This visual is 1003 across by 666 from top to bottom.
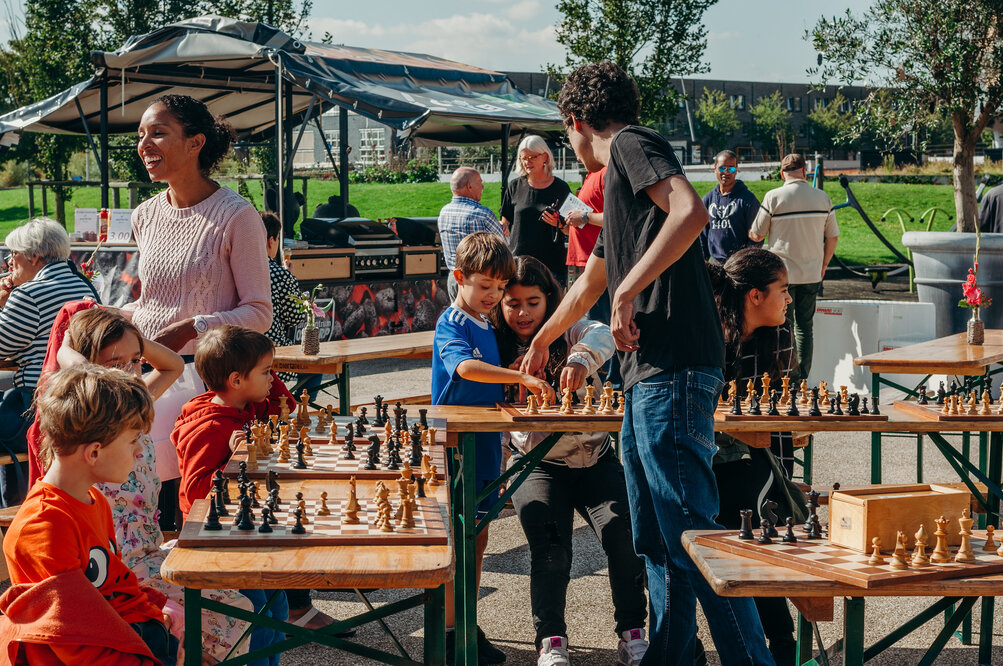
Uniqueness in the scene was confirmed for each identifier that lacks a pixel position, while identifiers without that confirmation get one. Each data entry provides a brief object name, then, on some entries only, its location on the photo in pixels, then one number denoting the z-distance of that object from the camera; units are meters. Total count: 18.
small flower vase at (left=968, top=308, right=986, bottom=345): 6.24
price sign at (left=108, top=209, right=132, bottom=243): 10.95
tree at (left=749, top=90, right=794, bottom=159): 77.44
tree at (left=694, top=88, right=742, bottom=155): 74.56
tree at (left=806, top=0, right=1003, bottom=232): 18.86
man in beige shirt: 8.89
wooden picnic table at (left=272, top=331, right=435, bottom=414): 5.68
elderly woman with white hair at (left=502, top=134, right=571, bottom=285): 7.70
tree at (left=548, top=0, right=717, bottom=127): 21.42
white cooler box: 8.62
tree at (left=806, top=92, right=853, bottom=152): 74.75
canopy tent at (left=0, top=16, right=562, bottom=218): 11.77
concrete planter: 9.04
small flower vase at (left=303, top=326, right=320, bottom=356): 5.80
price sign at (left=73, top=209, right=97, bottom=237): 11.35
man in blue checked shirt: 8.04
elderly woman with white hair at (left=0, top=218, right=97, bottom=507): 4.76
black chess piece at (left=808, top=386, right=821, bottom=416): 3.96
